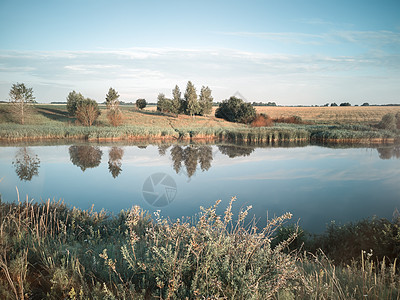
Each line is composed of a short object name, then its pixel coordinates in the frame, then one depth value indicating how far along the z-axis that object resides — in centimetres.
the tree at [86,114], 4334
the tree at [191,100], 5562
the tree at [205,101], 6075
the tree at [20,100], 4566
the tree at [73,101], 5144
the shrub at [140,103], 7155
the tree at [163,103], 6328
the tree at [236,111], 5347
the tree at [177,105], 5778
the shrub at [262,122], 4972
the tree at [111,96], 5612
